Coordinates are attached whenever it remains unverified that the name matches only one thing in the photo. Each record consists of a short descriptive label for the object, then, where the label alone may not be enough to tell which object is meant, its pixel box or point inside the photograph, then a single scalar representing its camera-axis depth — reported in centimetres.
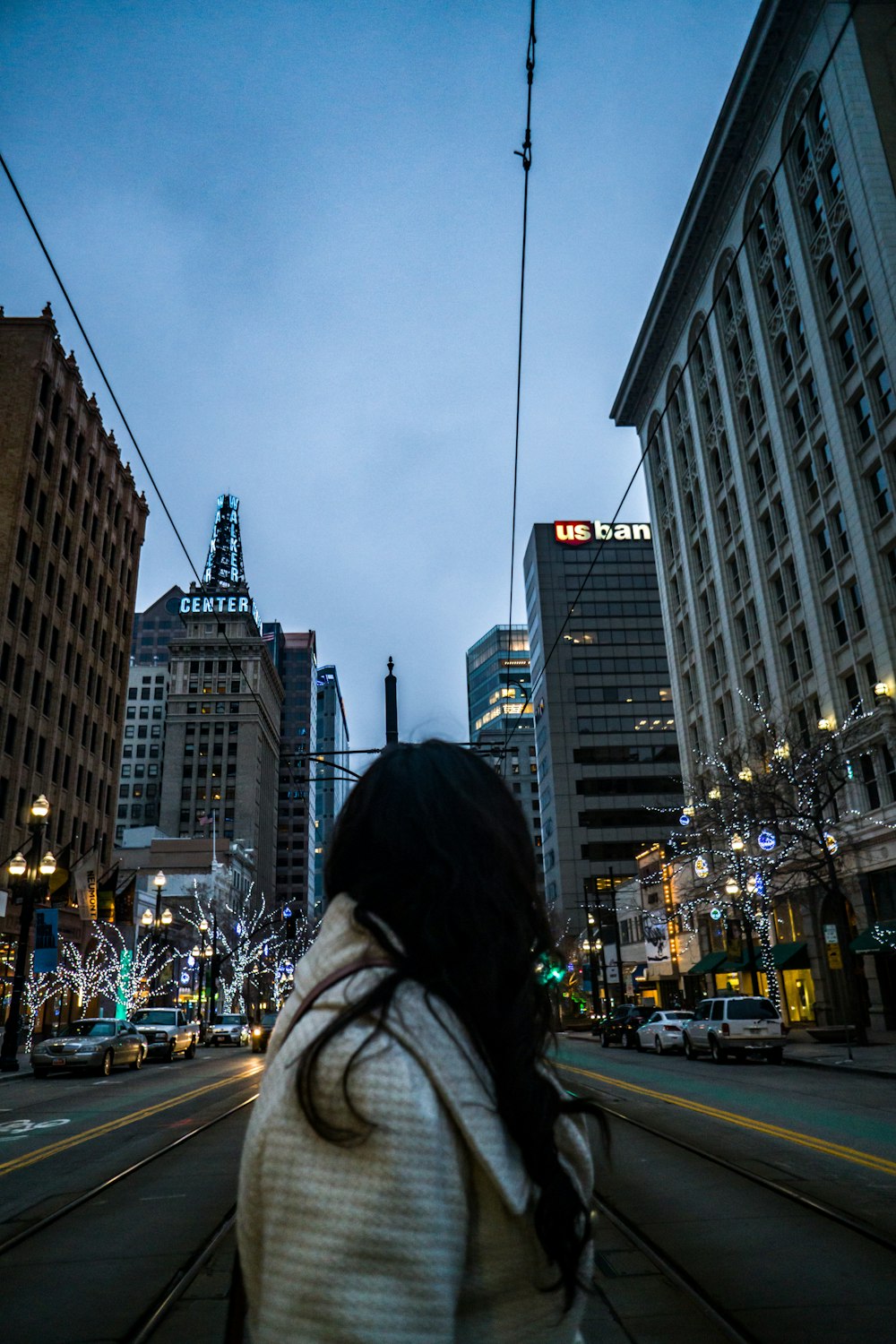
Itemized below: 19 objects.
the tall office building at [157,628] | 17025
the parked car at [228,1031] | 4938
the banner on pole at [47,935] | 3002
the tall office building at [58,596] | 4566
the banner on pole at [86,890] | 4012
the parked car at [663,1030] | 3350
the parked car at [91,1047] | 2683
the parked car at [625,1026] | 3941
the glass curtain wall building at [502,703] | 13700
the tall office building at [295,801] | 17075
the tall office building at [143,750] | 14100
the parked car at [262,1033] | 4300
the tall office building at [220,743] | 13238
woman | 152
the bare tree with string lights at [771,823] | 3189
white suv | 2692
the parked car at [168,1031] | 3488
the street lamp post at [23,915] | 2798
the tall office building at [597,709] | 9525
